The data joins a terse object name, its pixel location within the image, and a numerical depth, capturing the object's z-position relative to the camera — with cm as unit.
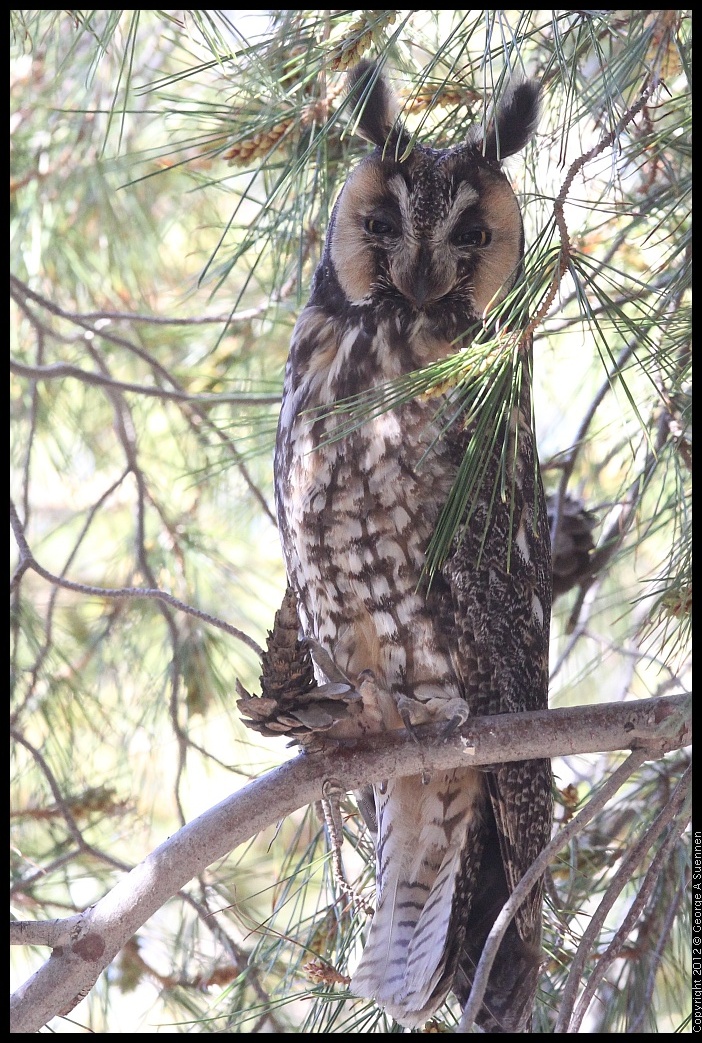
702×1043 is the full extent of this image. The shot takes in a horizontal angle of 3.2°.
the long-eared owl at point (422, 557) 471
